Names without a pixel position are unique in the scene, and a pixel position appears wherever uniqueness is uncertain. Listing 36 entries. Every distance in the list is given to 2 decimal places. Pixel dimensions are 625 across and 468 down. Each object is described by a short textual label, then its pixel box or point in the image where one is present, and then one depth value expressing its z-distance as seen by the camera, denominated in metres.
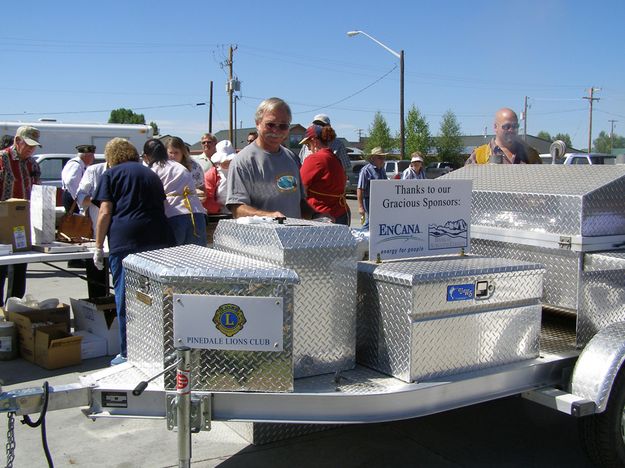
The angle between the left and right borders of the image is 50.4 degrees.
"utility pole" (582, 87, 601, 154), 70.76
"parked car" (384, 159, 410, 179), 28.96
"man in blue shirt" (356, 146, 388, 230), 10.18
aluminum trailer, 2.75
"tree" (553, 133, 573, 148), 93.68
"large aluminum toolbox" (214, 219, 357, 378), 2.99
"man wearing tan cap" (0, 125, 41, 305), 6.92
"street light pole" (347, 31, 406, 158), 29.67
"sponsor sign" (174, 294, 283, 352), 2.71
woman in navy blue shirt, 4.93
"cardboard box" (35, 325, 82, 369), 5.30
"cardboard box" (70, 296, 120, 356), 5.76
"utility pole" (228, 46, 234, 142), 39.44
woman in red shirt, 5.63
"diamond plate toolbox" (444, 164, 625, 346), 3.66
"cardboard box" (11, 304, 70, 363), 5.49
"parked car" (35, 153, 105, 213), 14.66
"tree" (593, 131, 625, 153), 92.46
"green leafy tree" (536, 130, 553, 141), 107.37
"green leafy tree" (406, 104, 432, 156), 58.31
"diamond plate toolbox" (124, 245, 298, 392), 2.72
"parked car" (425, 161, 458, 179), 33.37
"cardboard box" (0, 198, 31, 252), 5.85
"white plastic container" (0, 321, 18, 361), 5.56
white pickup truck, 19.58
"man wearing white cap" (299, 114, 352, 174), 6.12
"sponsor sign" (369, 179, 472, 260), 3.31
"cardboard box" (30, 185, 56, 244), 6.20
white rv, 17.28
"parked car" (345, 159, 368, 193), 28.70
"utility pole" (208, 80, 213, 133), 52.31
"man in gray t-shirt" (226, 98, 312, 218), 3.96
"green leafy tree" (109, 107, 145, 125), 98.25
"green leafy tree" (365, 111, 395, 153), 63.00
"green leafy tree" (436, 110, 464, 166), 63.00
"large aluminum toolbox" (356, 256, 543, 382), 3.02
